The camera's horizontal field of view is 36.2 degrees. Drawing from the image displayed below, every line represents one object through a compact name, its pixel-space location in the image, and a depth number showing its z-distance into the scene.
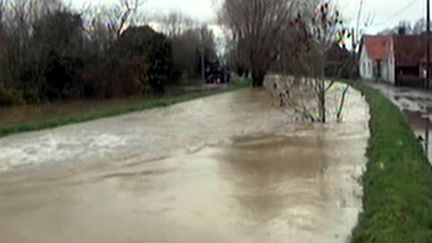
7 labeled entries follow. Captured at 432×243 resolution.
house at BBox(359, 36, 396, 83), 71.71
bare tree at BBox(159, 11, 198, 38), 93.25
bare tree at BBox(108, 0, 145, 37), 50.86
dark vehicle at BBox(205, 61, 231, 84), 68.88
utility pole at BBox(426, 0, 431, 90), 27.75
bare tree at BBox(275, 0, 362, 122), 21.62
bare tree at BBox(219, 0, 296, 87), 53.62
